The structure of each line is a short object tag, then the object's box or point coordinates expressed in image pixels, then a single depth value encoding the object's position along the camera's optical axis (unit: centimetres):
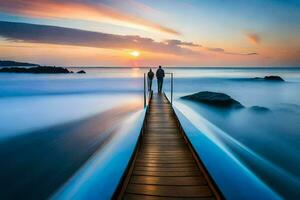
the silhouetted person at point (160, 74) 1805
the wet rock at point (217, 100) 1947
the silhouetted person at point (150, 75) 1926
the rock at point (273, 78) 4917
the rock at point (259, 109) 1967
